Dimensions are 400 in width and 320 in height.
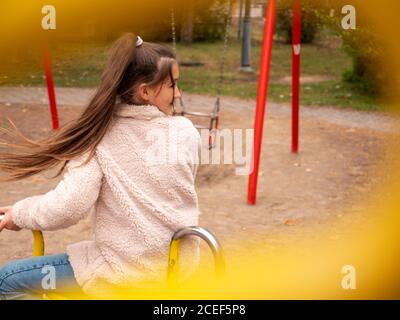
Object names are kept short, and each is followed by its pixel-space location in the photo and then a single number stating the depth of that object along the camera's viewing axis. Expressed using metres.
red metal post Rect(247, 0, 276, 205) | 4.39
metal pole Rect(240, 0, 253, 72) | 10.94
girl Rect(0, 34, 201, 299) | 1.68
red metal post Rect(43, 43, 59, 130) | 5.70
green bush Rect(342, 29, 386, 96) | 7.23
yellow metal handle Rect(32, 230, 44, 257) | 1.90
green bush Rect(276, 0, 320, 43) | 14.60
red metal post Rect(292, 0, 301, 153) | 5.25
